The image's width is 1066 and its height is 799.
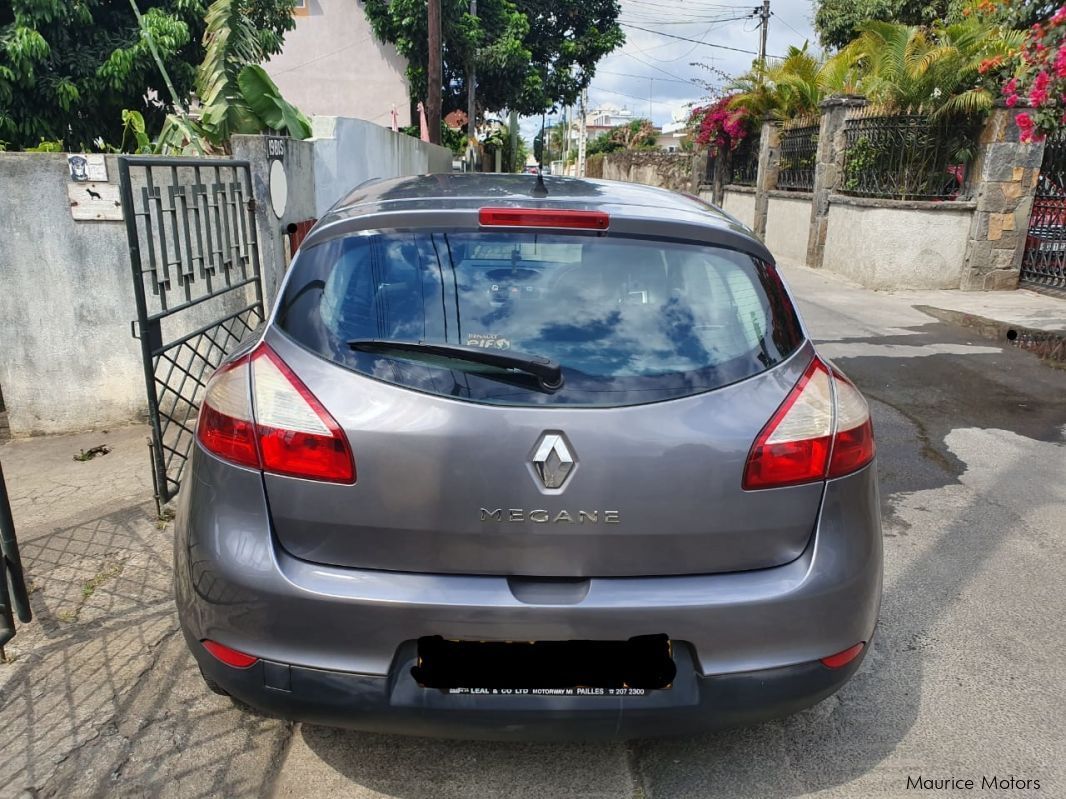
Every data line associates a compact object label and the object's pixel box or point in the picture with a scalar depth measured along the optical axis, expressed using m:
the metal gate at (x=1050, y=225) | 11.34
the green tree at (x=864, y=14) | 19.25
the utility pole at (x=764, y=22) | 37.97
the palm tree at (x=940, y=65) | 11.30
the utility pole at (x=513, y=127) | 30.21
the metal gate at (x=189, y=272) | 4.03
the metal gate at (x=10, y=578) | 2.77
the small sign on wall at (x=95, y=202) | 5.26
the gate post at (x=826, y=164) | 14.11
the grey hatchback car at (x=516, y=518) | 2.01
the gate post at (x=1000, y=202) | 11.36
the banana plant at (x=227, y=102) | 6.79
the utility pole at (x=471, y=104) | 25.31
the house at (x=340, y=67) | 25.03
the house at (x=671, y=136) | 88.44
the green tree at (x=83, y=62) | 10.62
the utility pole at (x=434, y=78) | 17.61
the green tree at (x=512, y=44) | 23.45
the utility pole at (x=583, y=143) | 53.82
